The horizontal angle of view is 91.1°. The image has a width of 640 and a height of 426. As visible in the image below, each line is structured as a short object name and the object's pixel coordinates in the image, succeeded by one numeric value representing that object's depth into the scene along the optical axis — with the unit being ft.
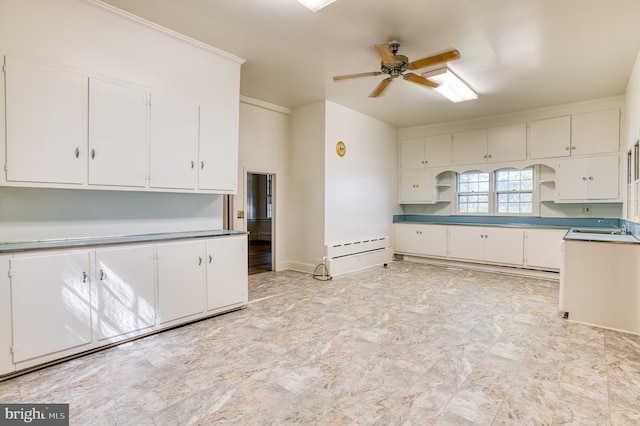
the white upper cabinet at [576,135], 16.92
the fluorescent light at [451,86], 13.38
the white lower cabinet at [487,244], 18.86
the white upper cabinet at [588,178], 16.93
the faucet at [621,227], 14.52
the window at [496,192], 20.34
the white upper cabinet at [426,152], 22.41
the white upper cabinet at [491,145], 19.62
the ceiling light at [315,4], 8.48
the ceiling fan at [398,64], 10.00
